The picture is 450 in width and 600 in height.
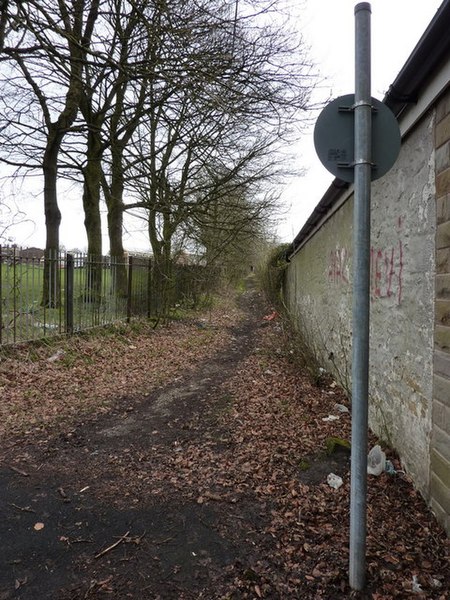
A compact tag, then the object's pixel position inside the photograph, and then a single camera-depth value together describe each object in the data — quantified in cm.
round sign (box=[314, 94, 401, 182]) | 198
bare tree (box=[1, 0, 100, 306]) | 484
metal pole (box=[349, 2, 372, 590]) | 191
